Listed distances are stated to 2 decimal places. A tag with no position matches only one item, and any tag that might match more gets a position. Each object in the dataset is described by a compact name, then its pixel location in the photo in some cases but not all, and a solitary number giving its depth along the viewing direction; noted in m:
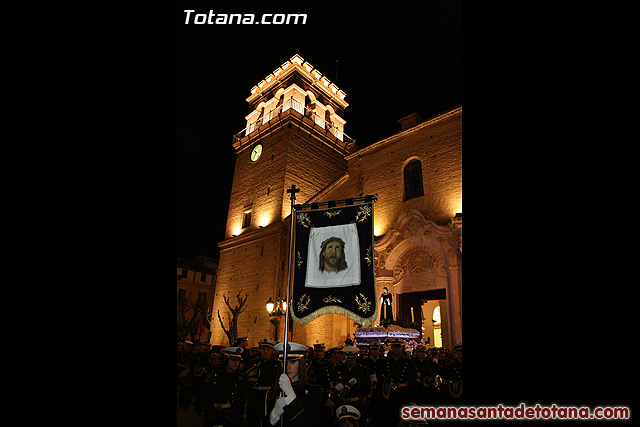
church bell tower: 20.59
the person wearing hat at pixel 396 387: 6.45
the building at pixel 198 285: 38.06
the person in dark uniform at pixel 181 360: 10.95
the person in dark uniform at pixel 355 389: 5.98
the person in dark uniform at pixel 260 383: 5.84
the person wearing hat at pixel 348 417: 4.21
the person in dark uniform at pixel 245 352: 6.86
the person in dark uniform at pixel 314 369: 7.63
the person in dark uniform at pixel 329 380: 6.93
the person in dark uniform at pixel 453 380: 7.13
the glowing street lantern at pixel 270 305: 15.96
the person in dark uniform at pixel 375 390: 6.72
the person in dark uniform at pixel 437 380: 7.04
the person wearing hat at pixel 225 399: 5.15
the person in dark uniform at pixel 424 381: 7.12
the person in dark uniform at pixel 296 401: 4.04
